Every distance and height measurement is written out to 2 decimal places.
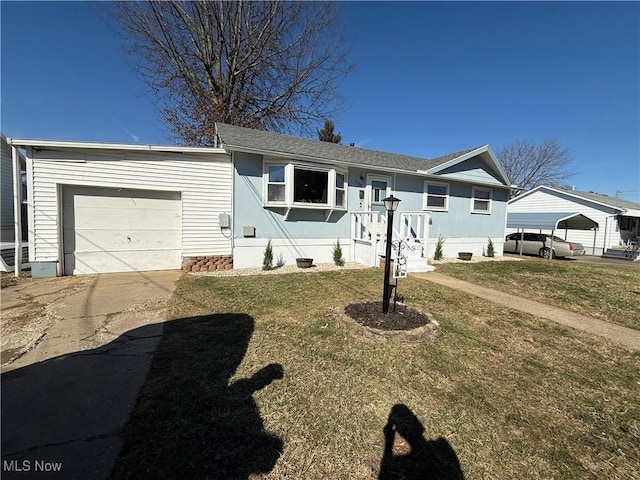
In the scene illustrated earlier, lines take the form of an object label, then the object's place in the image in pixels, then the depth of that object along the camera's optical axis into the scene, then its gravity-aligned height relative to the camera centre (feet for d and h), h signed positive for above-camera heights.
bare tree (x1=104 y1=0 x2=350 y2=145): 42.04 +27.61
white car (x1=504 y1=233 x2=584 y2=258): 46.83 -2.02
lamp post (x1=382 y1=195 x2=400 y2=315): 12.48 -0.31
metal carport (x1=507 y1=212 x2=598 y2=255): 48.08 +2.59
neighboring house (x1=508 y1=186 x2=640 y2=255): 57.77 +5.30
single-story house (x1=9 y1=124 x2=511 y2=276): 21.57 +1.69
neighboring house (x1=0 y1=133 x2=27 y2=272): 23.43 +0.25
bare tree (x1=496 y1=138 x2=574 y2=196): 97.09 +24.13
